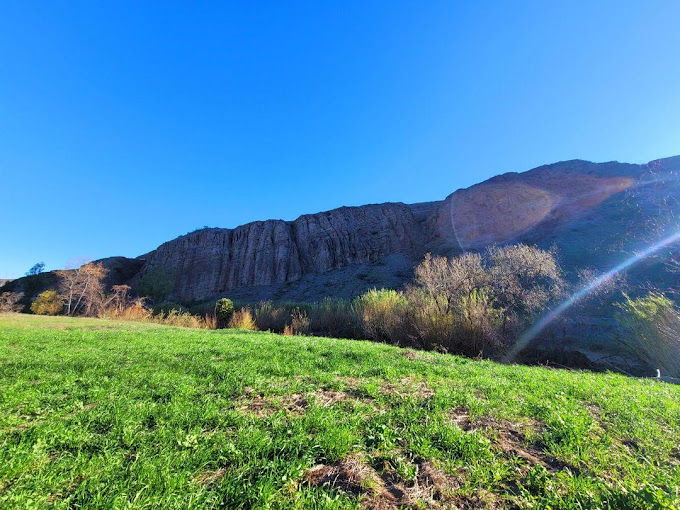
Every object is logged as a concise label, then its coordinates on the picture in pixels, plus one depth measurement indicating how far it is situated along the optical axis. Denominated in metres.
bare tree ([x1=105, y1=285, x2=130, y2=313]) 20.63
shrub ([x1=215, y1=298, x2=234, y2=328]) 19.30
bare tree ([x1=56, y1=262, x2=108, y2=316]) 27.09
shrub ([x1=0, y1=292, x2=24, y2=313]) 29.42
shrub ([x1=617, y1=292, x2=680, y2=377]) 8.58
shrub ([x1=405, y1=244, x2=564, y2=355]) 11.26
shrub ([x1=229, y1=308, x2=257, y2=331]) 17.06
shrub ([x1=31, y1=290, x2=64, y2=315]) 28.77
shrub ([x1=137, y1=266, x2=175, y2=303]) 39.75
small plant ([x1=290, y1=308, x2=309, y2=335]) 16.06
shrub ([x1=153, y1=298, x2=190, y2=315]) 24.72
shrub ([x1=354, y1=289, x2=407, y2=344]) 13.33
